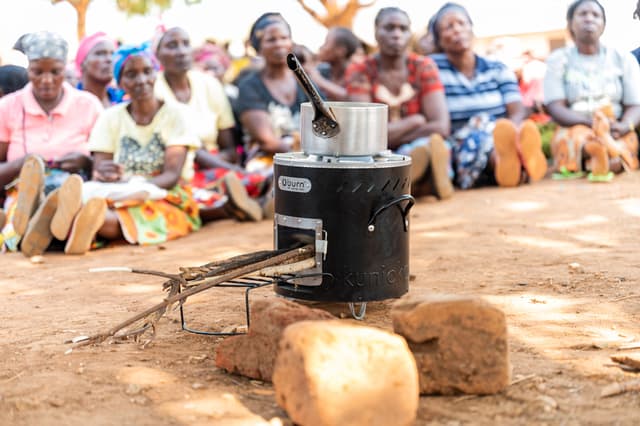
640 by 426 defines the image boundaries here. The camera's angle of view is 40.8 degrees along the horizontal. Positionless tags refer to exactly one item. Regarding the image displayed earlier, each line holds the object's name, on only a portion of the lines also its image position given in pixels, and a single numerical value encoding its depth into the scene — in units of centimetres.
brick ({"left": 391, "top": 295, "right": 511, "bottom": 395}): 268
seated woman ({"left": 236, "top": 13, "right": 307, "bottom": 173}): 716
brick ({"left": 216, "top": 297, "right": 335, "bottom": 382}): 286
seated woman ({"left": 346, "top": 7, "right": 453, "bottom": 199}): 721
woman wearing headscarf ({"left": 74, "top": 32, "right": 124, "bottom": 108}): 733
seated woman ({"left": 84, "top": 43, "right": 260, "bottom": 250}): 593
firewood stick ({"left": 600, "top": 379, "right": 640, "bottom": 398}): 264
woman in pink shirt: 603
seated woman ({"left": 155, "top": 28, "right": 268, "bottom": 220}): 707
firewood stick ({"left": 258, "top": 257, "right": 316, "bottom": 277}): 327
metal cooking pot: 346
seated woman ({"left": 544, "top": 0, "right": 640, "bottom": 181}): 759
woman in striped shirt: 716
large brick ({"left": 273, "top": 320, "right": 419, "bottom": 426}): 229
